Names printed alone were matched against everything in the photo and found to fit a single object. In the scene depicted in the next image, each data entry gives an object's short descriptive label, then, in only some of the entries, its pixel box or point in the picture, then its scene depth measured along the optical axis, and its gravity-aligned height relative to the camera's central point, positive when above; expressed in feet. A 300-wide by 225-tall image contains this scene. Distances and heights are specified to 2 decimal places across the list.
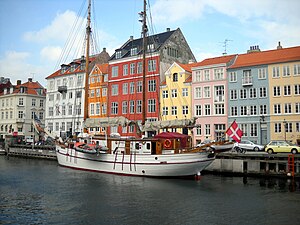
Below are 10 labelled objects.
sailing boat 102.99 -8.19
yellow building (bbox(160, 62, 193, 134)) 182.60 +19.97
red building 193.06 +34.17
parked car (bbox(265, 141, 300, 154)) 118.15 -6.20
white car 135.13 -6.89
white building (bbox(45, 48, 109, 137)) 227.61 +24.77
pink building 170.60 +16.91
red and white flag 91.61 -0.59
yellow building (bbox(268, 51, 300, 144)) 149.89 +14.62
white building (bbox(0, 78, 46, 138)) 268.29 +18.72
